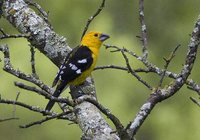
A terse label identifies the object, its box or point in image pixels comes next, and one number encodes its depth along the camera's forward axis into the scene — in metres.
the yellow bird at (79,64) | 9.78
